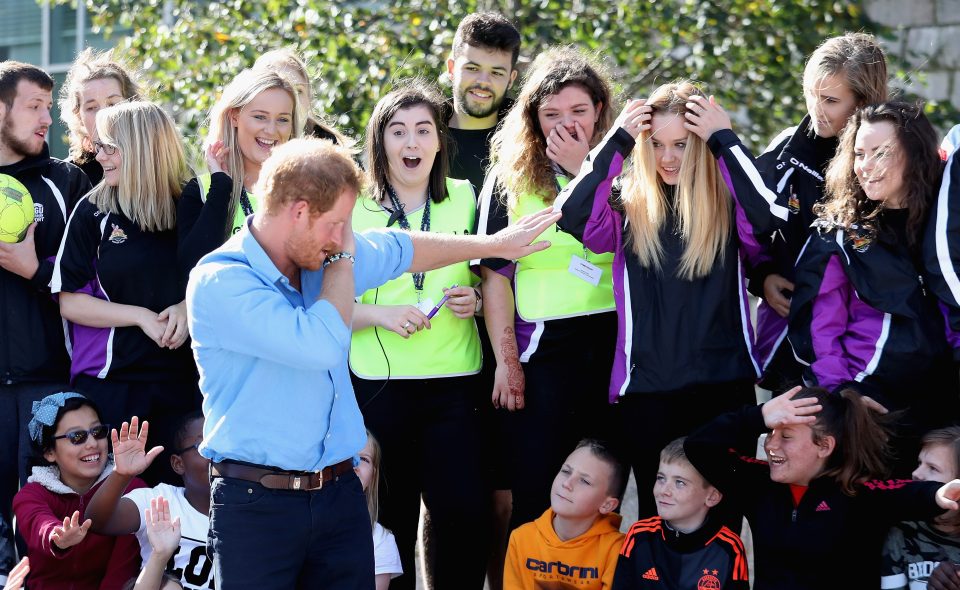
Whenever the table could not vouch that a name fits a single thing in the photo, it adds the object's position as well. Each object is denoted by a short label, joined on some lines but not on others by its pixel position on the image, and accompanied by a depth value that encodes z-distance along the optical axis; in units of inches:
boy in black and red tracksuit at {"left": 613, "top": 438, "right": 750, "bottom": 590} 350.3
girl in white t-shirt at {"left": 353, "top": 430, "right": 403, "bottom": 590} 370.0
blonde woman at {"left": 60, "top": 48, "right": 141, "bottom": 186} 439.2
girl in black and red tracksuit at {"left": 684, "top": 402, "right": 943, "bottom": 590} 343.0
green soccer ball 392.8
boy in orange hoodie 372.5
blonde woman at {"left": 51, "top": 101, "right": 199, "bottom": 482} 386.6
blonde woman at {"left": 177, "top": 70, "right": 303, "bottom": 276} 383.6
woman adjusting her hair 356.5
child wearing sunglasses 370.9
